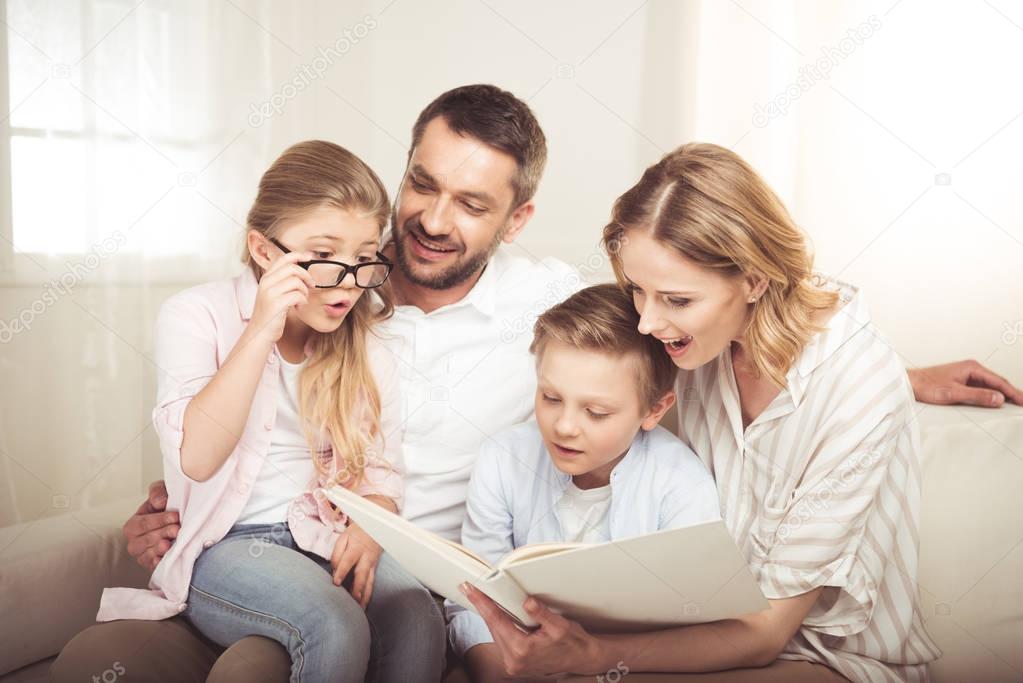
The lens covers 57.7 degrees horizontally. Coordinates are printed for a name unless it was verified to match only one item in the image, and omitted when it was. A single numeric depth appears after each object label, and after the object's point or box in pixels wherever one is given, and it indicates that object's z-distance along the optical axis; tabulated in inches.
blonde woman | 59.2
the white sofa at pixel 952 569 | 66.2
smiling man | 78.9
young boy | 63.5
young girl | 61.2
